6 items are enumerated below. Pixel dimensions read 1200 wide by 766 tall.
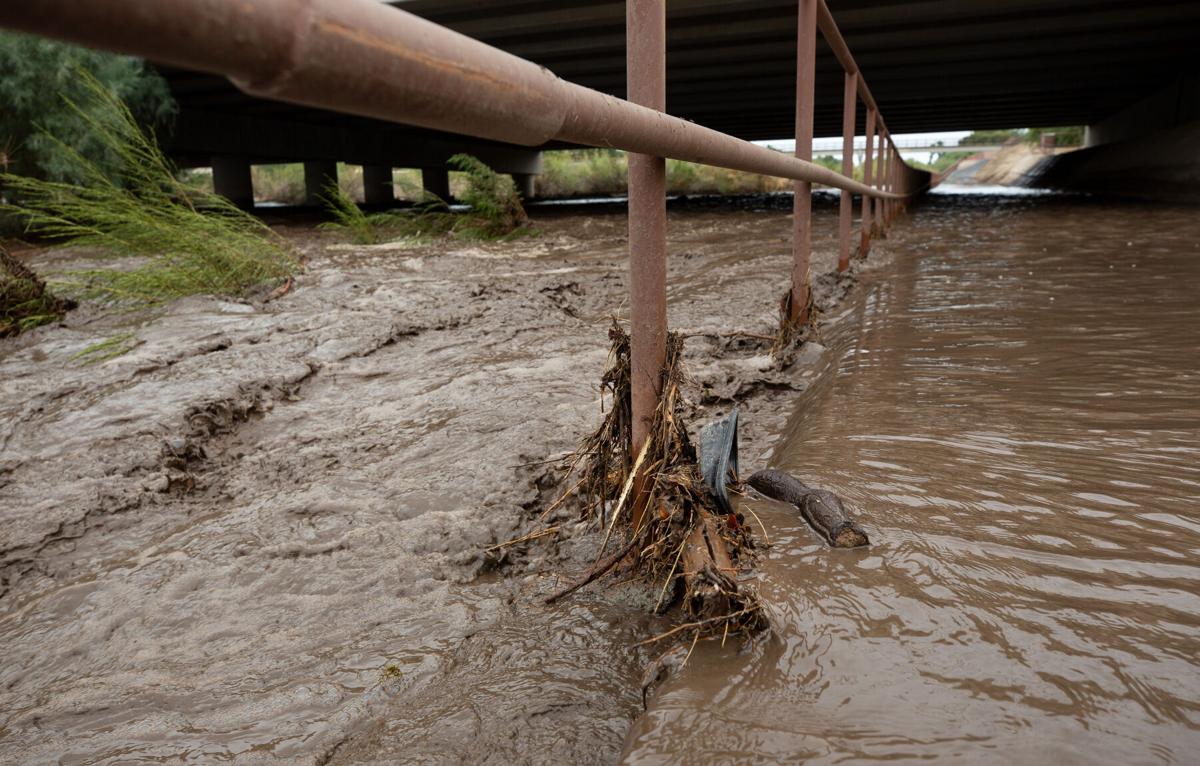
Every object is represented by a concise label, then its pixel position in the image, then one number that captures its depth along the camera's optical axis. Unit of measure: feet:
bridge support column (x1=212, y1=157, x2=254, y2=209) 62.54
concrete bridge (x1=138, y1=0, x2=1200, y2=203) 34.19
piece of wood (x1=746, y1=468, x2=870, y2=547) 4.29
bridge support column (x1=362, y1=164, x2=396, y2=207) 70.54
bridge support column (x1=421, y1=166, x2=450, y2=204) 82.12
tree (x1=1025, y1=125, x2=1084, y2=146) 128.16
